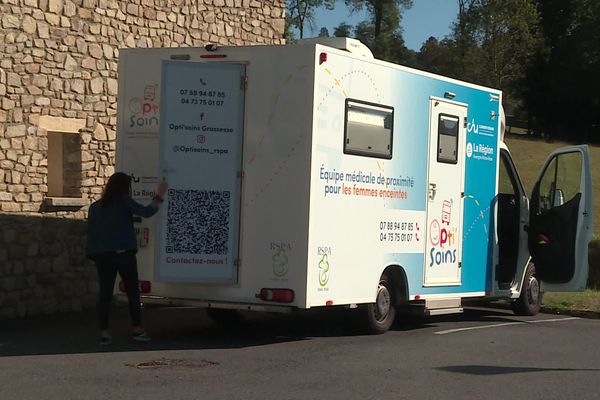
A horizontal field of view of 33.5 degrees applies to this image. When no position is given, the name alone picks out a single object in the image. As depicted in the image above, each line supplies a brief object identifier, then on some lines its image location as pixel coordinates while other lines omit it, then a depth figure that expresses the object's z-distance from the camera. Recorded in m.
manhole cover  8.94
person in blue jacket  10.02
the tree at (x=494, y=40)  54.00
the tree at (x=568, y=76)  59.25
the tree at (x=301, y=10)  58.94
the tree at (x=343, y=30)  66.94
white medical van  10.16
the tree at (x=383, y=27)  63.94
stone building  12.73
